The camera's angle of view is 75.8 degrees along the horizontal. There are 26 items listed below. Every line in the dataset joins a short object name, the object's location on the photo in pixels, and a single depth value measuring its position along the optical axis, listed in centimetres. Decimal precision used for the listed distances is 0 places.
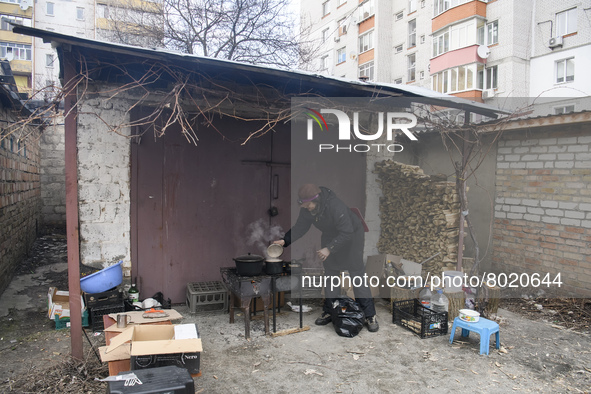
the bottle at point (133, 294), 496
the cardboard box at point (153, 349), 318
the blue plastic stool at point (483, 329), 419
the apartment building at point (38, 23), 2952
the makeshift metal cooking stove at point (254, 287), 440
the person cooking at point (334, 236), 477
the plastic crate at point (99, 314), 458
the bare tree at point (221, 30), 1295
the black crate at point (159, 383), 245
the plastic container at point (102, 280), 441
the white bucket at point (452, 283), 524
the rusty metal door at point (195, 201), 530
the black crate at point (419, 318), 464
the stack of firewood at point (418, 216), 610
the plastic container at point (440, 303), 488
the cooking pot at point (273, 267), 467
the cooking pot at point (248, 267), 452
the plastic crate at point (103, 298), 461
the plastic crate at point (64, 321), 461
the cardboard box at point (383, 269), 609
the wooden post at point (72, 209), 366
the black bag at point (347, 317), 464
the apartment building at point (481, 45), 1617
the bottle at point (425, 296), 509
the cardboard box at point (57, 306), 462
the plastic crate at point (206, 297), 521
